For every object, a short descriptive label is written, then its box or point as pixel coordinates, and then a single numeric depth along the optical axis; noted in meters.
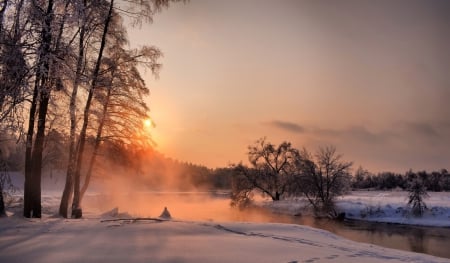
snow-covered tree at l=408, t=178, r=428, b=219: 41.03
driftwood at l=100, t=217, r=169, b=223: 12.23
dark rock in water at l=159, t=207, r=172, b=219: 16.55
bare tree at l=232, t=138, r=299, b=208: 58.59
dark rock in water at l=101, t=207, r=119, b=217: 18.97
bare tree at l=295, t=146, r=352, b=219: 48.25
